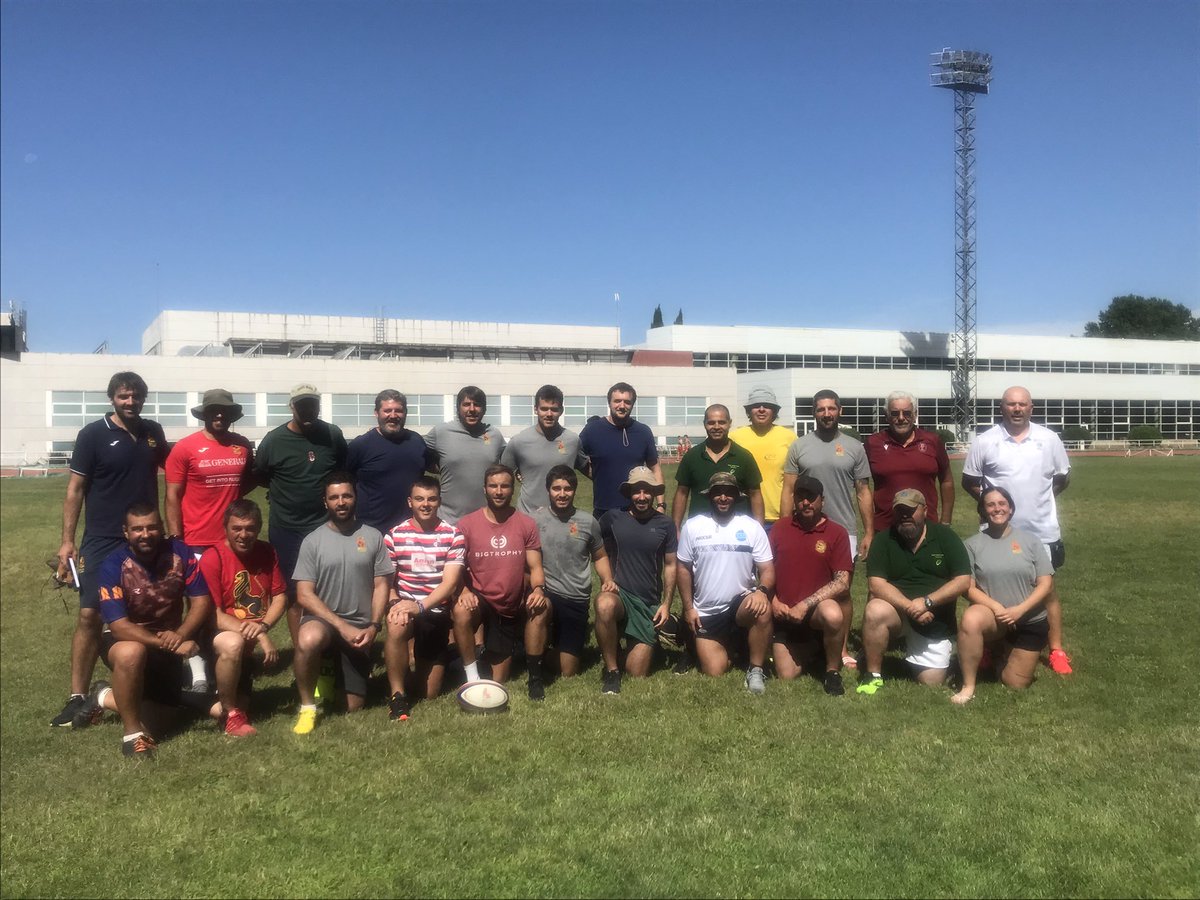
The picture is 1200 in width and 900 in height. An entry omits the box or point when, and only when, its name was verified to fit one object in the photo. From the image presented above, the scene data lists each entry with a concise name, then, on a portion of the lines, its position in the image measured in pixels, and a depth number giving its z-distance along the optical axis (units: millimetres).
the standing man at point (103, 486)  6598
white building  51344
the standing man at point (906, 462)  7285
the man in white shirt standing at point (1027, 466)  7309
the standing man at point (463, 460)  7348
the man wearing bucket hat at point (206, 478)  6656
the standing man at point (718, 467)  7320
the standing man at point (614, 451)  7543
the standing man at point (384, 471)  7219
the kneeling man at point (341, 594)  6301
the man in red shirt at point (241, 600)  6230
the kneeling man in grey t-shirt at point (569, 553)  7004
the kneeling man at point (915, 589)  6578
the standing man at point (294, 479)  6902
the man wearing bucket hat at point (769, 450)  7645
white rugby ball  6367
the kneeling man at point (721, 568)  6906
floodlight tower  54625
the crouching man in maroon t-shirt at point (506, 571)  6754
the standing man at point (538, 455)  7387
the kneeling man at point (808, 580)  6754
